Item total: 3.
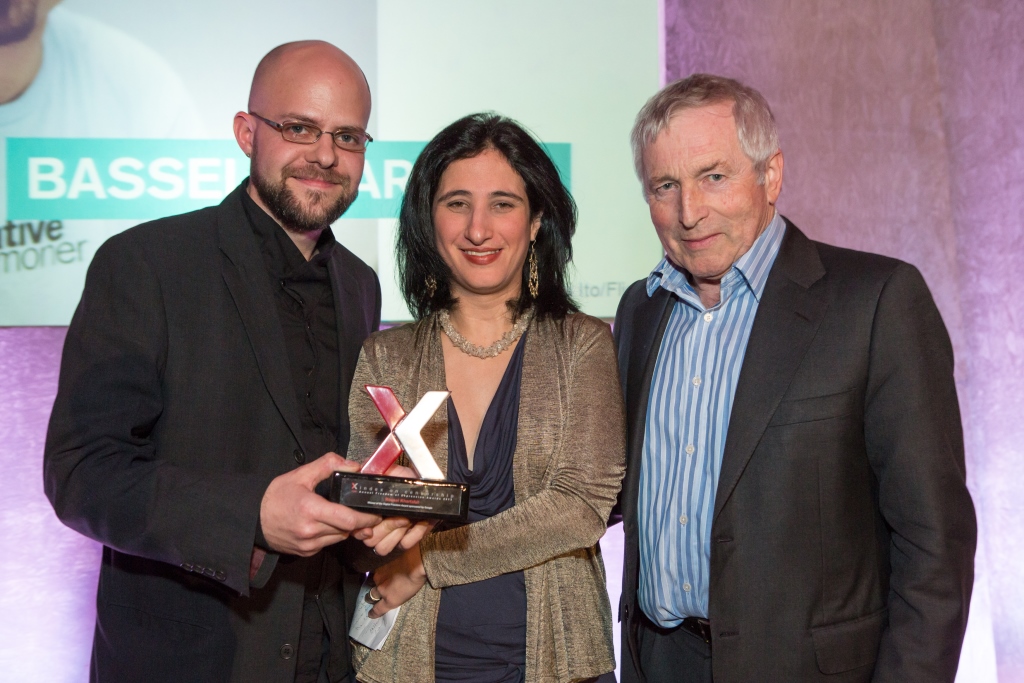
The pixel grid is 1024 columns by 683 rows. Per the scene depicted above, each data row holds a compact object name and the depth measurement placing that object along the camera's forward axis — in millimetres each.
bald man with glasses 1650
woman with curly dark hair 1811
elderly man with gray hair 1686
